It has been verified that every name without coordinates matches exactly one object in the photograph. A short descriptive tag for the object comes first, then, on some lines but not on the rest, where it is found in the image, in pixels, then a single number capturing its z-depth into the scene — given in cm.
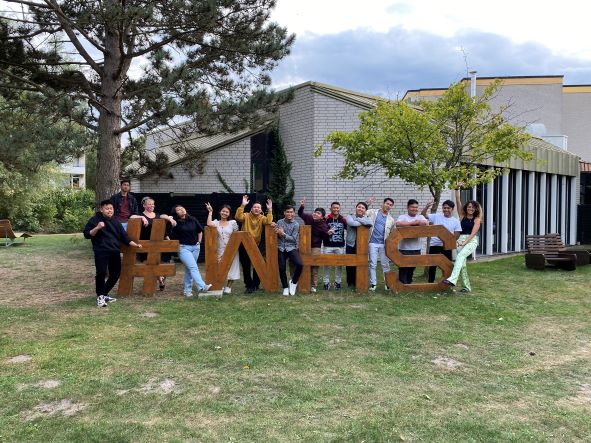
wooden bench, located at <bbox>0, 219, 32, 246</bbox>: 1836
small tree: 993
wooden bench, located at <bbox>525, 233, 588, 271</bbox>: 1237
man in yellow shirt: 885
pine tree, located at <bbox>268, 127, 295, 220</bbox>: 1427
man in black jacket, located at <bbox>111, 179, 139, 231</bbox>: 943
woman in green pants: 881
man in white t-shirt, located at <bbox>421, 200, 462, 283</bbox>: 919
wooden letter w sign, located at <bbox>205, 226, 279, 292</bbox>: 857
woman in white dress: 884
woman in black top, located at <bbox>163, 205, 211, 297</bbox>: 848
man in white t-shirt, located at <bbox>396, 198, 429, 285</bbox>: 915
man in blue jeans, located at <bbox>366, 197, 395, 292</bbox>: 905
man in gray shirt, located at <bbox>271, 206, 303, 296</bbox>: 873
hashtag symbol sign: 854
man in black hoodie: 782
